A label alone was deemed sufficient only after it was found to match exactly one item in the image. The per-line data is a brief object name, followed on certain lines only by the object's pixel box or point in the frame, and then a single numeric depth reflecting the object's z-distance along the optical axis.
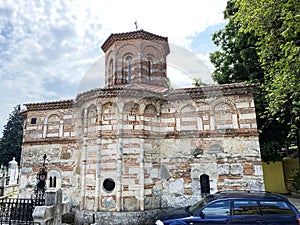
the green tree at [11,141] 29.97
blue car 5.61
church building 9.17
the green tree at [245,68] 12.92
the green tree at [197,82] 20.77
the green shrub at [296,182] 14.23
